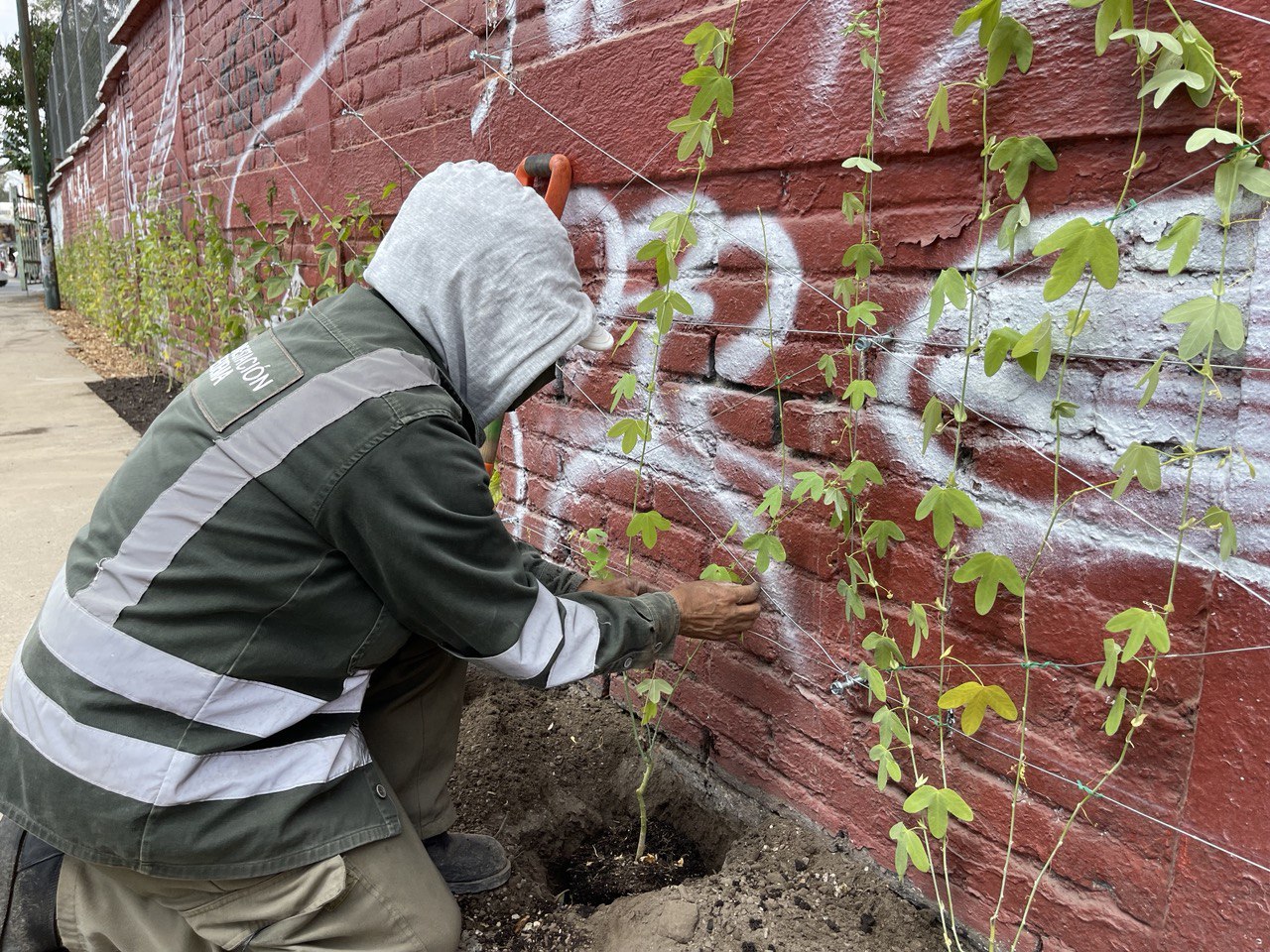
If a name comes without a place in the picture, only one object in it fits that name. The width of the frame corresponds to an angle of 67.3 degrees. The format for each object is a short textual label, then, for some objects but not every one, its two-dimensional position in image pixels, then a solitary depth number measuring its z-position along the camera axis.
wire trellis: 1.36
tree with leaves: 32.38
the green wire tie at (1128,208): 1.33
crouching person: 1.52
